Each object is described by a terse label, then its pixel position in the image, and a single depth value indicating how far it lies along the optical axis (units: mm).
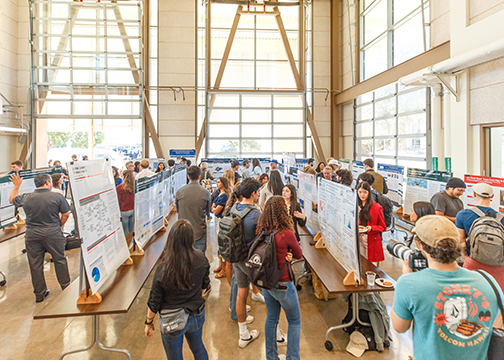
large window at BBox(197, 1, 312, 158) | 13305
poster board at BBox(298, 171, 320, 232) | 4297
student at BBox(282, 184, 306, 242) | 3885
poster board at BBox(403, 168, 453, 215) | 5184
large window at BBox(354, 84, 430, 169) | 8477
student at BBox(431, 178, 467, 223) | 4020
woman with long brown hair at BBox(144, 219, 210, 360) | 2014
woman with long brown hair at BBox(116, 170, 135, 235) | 4586
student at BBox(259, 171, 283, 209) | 4375
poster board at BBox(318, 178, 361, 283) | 2676
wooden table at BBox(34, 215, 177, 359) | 2330
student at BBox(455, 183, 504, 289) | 2762
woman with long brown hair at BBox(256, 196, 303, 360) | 2381
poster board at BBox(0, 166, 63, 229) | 4926
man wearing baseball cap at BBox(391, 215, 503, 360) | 1354
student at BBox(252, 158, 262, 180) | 8446
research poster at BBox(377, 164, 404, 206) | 6480
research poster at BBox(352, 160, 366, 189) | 8305
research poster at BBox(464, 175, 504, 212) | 4022
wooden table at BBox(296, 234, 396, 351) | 2629
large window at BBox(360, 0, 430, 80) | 8422
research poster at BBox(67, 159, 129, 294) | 2344
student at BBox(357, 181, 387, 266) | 3588
